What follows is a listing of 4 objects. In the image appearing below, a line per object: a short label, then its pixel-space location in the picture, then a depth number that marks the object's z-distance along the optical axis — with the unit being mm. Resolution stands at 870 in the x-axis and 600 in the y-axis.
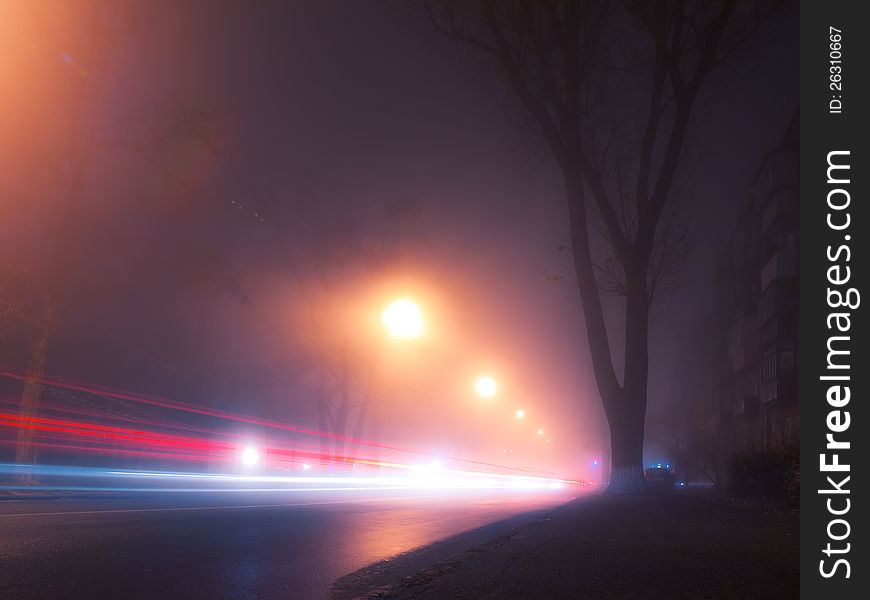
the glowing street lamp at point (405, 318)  38225
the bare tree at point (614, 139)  17750
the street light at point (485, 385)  50656
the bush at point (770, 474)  13314
